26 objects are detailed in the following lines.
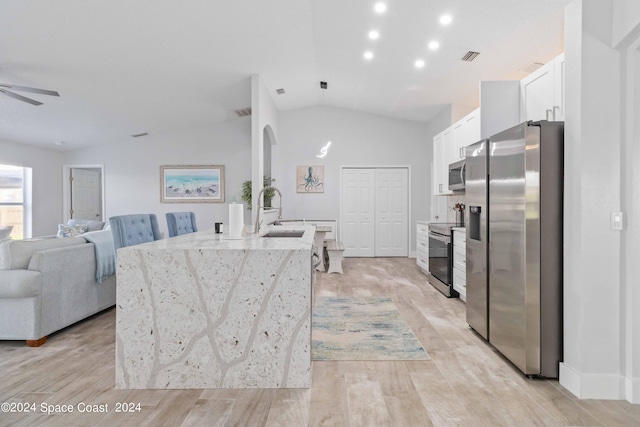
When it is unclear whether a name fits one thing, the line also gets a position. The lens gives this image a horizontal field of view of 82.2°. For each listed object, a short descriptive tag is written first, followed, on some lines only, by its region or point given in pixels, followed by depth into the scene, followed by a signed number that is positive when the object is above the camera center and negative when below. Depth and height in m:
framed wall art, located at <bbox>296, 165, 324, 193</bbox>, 7.95 +0.73
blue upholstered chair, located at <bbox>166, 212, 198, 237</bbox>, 3.97 -0.12
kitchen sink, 3.31 -0.19
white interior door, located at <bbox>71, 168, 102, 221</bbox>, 8.09 +0.41
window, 7.04 +0.26
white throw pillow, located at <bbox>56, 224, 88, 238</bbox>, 5.42 -0.26
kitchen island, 2.14 -0.61
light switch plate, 2.05 -0.04
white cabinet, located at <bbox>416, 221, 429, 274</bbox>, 5.69 -0.53
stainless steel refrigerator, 2.28 -0.21
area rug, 2.73 -1.04
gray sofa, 2.83 -0.60
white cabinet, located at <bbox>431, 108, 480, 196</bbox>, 4.47 +0.95
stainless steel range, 4.45 -0.59
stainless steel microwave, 4.52 +0.50
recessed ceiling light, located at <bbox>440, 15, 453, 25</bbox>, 3.89 +2.09
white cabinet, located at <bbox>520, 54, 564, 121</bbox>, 2.97 +1.07
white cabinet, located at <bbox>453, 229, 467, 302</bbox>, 4.08 -0.56
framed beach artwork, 8.02 +0.63
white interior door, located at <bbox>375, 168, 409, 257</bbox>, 7.96 +0.00
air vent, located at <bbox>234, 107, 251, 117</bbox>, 7.22 +2.05
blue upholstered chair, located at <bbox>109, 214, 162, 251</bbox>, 3.21 -0.16
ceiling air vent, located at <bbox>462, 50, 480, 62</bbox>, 4.63 +2.03
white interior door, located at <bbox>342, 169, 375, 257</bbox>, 7.96 +0.11
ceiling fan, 3.56 +1.25
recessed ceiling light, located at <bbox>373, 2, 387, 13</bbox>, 3.82 +2.18
